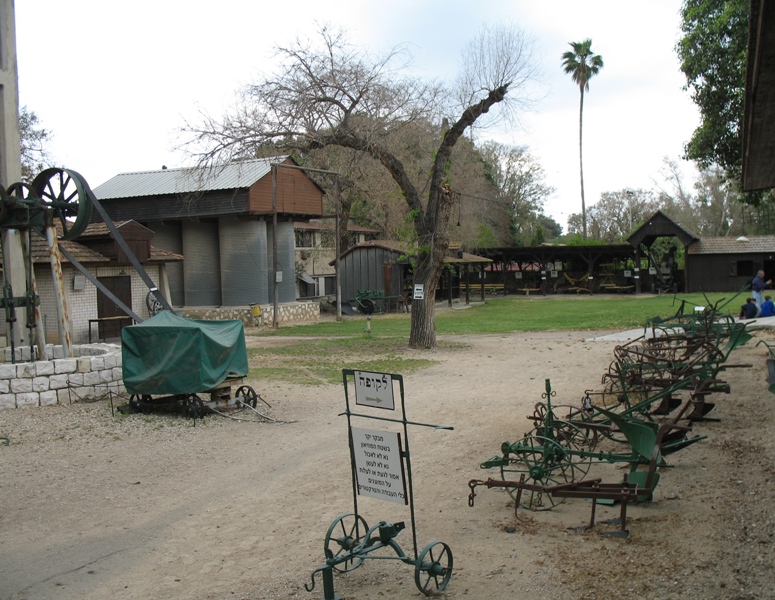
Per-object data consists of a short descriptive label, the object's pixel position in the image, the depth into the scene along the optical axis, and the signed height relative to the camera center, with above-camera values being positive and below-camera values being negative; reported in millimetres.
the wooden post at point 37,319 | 14656 -118
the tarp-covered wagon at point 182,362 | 12805 -951
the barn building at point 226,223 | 33969 +3680
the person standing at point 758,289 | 24641 -514
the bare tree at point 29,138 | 37062 +8467
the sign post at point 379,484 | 5488 -1395
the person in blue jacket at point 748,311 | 24750 -1189
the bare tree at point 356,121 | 20672 +4686
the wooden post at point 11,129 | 15969 +3807
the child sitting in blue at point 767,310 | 25734 -1225
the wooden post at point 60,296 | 14664 +291
